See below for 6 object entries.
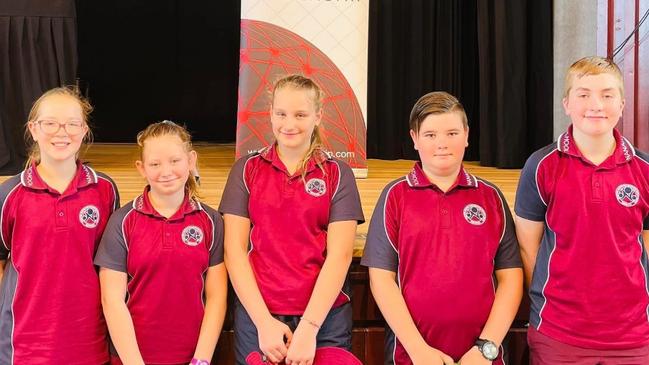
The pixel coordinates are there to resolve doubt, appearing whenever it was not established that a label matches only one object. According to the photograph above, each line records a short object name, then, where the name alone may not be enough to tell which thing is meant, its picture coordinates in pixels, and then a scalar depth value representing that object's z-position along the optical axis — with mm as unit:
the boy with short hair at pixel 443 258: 1846
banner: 3330
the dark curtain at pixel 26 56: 3631
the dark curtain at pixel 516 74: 4203
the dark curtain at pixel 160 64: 5598
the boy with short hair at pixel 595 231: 1779
